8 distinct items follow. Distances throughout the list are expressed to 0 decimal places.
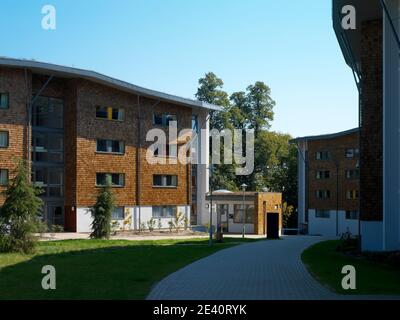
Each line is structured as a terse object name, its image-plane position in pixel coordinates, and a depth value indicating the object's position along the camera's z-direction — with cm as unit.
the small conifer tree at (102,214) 3194
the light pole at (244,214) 4961
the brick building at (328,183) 5572
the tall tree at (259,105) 7381
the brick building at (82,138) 3738
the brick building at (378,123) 2012
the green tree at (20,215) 2128
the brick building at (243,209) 4897
